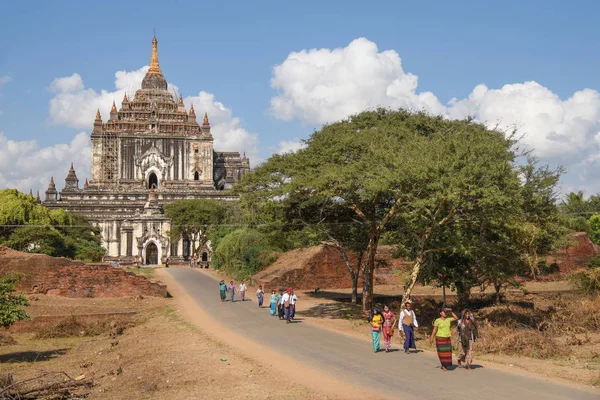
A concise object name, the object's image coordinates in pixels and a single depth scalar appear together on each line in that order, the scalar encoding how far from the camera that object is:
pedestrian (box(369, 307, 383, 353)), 15.89
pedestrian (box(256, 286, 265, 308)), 27.08
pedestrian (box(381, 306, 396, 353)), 16.09
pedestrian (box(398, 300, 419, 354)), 15.93
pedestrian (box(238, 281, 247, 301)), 29.56
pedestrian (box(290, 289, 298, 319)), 21.98
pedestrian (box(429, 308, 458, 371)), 13.66
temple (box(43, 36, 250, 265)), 78.50
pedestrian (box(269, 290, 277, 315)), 23.92
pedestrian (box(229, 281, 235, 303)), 29.27
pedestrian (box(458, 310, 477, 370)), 13.80
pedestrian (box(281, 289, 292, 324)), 22.09
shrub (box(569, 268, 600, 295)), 27.53
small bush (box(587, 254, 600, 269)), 39.59
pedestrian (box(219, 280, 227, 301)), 29.21
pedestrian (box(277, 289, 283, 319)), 22.83
